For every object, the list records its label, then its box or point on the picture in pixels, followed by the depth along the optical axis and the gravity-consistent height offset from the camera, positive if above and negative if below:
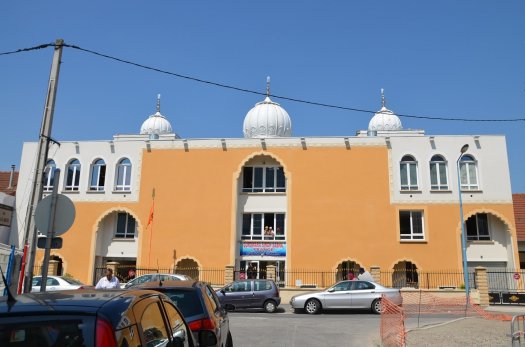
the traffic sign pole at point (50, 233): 7.38 +0.65
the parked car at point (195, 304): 6.38 -0.34
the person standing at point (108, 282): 13.44 -0.14
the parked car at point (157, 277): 18.31 +0.03
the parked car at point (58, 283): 17.22 -0.25
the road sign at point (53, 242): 7.54 +0.52
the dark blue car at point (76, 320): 2.67 -0.25
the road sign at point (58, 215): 7.49 +0.95
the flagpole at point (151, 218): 29.23 +3.61
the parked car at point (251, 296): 19.59 -0.66
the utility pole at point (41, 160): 8.25 +2.12
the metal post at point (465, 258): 22.05 +1.23
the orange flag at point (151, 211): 29.67 +4.05
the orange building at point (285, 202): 28.02 +4.66
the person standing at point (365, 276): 21.48 +0.25
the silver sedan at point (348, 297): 18.64 -0.59
